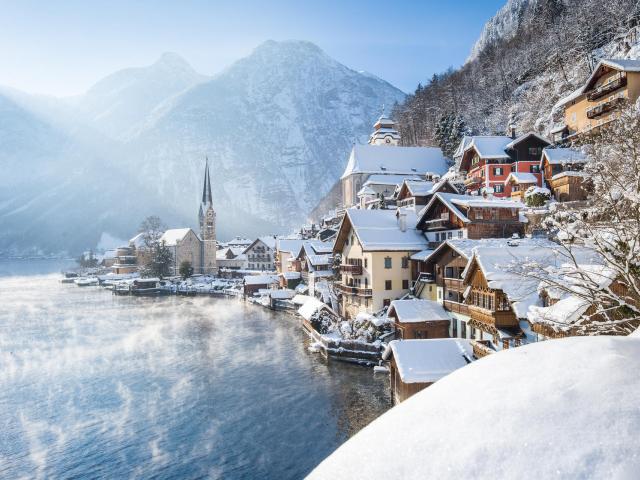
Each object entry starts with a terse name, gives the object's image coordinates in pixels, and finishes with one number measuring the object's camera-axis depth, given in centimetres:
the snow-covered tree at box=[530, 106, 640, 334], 888
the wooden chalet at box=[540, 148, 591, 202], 3972
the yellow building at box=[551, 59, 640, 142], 3781
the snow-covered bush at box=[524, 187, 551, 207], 3778
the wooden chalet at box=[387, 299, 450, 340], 3095
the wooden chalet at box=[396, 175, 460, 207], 4975
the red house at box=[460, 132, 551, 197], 4928
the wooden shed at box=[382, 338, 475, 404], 2141
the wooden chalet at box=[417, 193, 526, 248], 3456
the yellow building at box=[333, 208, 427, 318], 3922
